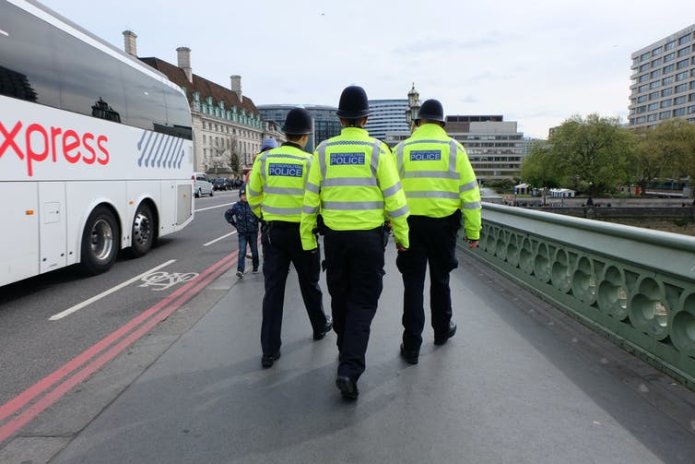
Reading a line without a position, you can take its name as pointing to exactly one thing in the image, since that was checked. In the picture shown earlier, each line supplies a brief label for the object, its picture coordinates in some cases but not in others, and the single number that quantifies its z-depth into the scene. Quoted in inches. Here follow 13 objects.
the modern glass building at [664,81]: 3865.7
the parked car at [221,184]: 2138.3
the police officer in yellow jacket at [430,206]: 155.2
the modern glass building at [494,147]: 5570.9
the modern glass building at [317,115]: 6146.7
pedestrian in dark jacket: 302.3
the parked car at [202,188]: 1489.9
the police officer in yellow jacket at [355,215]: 129.3
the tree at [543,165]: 2748.5
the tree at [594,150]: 2610.7
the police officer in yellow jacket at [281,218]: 154.3
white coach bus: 218.1
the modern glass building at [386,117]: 7696.9
